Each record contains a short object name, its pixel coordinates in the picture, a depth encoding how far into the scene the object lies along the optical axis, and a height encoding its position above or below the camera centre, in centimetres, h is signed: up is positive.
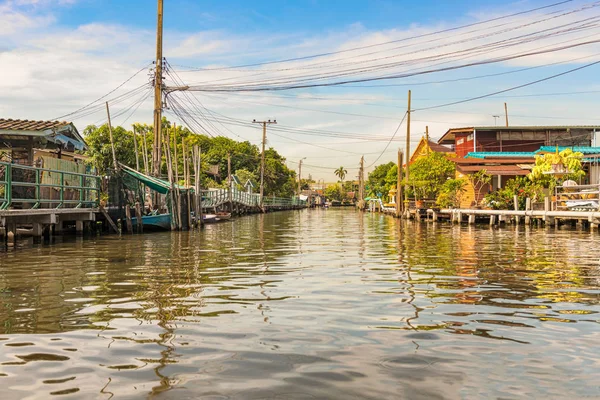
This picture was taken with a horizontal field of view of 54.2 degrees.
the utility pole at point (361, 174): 10129 +568
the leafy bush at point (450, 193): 3894 +80
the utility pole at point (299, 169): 11756 +736
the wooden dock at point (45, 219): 1772 -40
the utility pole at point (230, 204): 5260 +16
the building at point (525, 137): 5084 +590
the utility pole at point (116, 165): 2622 +190
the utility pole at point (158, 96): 3167 +612
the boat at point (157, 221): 2745 -68
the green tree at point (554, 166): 3156 +204
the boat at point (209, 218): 3770 -80
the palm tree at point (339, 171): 19838 +1168
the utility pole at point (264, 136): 6906 +826
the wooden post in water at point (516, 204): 3147 +1
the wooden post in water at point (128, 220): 2598 -58
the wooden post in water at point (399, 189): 4653 +128
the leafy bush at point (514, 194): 3278 +56
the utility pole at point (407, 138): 4575 +518
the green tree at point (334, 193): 17388 +371
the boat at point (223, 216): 4539 -75
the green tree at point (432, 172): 4319 +243
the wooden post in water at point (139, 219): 2640 -55
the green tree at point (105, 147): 4469 +489
